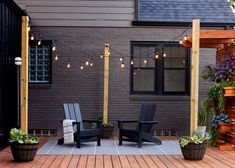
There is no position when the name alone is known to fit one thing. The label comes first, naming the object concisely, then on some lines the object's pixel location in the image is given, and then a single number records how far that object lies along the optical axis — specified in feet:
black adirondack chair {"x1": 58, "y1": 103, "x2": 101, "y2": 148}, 29.29
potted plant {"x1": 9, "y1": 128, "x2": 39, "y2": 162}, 23.24
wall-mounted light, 29.88
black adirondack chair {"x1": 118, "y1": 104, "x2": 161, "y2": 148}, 29.63
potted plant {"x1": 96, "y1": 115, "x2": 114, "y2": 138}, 34.81
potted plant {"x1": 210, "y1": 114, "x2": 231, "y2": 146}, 30.40
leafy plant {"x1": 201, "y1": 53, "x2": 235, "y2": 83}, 30.68
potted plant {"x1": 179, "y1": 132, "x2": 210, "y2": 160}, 24.06
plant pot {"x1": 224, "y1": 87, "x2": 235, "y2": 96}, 29.18
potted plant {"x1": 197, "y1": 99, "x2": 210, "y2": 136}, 32.96
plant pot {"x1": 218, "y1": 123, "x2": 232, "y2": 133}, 30.14
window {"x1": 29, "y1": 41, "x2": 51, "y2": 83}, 37.70
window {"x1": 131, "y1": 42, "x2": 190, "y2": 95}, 37.91
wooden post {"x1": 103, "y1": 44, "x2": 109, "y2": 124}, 35.71
